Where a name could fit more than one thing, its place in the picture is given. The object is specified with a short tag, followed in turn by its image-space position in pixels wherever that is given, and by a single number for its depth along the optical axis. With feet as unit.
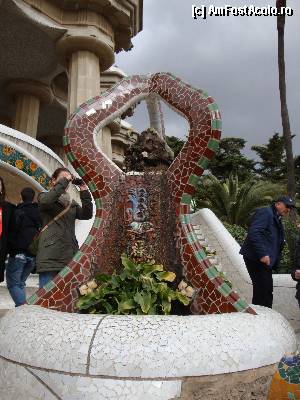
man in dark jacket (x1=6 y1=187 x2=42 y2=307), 14.64
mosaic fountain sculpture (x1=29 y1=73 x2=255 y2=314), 10.18
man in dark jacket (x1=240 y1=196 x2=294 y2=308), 13.07
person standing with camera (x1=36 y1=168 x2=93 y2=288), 12.04
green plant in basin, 9.45
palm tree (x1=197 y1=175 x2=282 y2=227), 54.44
